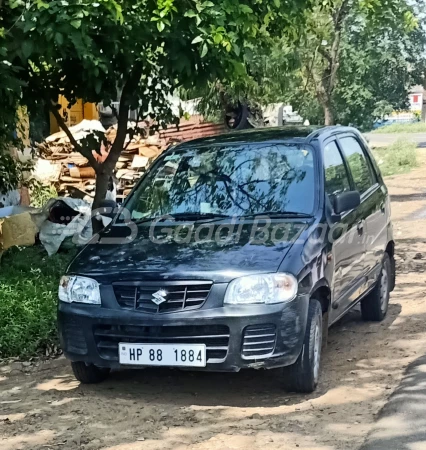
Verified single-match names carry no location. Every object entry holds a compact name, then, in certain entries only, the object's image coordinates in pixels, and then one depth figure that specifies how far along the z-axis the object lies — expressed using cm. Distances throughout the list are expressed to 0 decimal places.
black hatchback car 470
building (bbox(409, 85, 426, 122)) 7738
